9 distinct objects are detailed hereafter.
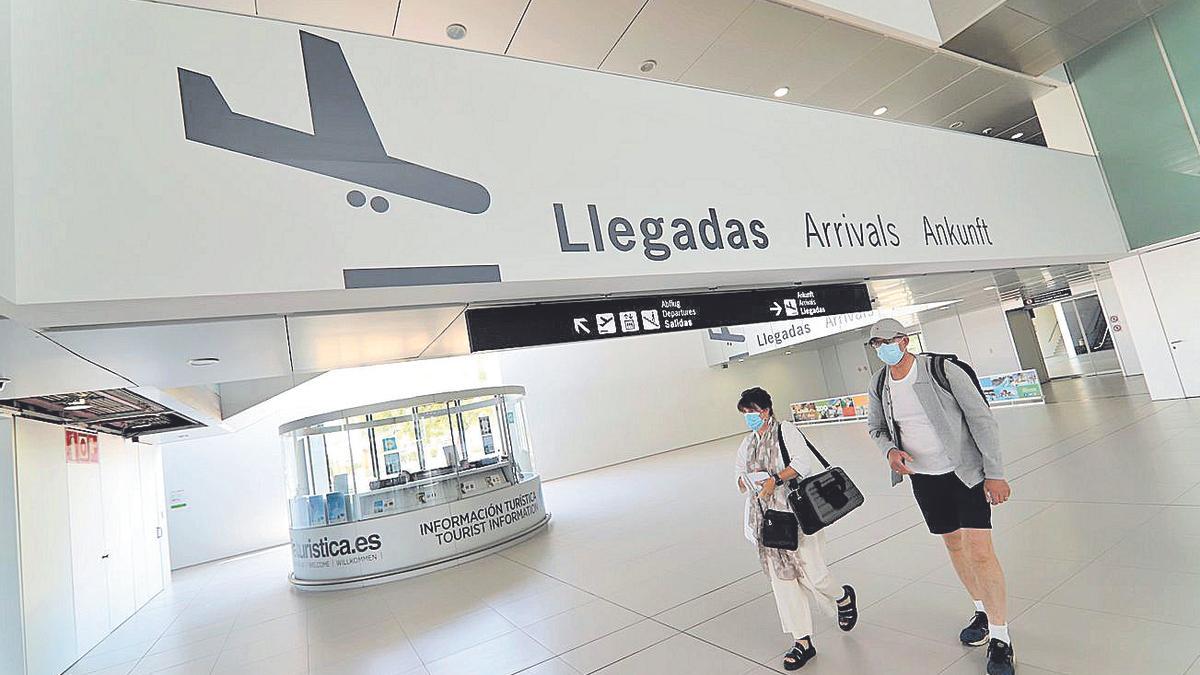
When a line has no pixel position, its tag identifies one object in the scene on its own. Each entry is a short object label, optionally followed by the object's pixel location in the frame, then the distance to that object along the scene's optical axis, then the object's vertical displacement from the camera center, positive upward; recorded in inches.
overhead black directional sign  150.3 +26.2
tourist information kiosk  302.5 -24.2
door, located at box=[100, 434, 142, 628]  293.8 -7.7
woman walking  126.6 -39.7
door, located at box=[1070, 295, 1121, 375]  725.3 -25.9
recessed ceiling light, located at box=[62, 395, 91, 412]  217.8 +43.3
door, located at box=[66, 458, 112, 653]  250.2 -20.7
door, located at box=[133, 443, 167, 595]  345.7 -19.8
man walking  109.0 -22.9
